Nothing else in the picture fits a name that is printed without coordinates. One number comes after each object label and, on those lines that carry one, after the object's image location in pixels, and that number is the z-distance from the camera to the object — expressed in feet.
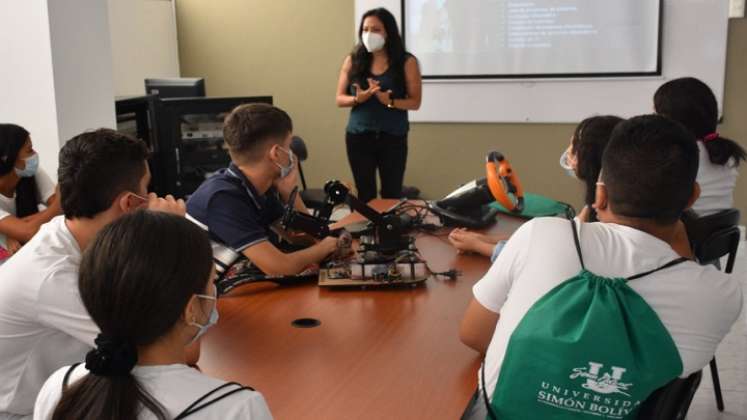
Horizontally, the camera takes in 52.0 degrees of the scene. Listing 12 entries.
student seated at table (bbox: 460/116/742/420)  4.45
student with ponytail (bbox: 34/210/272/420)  3.30
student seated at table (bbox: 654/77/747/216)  8.75
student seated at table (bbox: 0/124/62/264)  8.34
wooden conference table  4.70
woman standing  14.44
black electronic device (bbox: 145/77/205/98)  13.30
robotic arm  7.52
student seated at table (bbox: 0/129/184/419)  4.91
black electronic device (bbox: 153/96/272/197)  11.43
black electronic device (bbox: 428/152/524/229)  8.83
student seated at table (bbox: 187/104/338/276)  7.27
